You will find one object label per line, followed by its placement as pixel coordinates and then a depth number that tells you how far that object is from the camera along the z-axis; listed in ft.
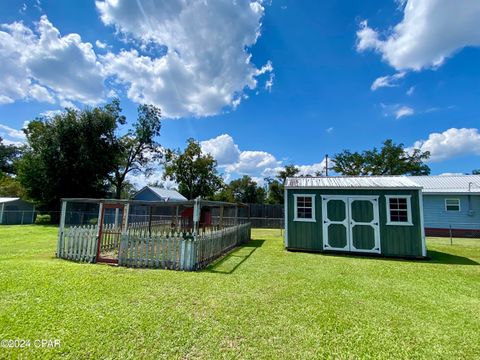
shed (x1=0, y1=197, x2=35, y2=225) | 72.02
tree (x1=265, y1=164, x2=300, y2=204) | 114.75
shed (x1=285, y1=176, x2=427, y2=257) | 30.55
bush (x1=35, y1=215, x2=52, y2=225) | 77.87
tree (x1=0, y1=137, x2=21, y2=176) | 144.46
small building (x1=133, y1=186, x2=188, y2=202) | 87.66
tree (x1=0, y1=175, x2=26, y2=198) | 113.50
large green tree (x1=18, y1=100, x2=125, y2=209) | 78.89
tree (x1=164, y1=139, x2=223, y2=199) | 114.83
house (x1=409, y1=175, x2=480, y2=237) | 52.80
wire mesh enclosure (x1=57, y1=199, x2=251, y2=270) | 22.88
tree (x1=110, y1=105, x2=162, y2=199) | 102.68
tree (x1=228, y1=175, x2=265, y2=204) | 129.70
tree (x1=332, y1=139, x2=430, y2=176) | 102.83
